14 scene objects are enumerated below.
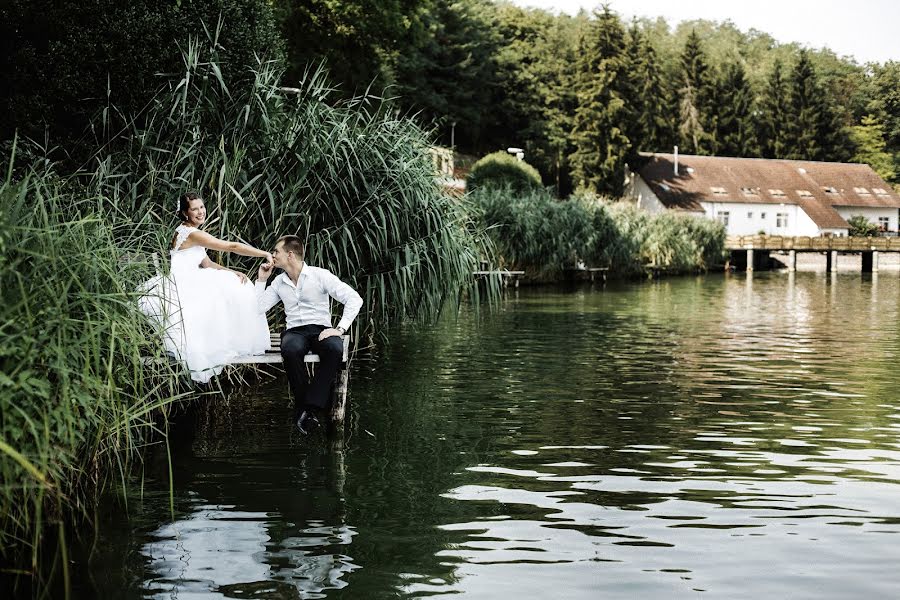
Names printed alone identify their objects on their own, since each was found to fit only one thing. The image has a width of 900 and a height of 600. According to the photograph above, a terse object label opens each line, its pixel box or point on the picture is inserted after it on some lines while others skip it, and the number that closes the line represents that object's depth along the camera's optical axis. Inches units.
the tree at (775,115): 3634.4
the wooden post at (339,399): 376.8
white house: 3137.3
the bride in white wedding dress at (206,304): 354.3
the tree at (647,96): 3063.5
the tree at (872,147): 3742.6
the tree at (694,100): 3673.7
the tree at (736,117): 3646.7
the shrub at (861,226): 3209.4
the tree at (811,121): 3617.1
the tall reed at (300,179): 443.8
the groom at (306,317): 362.9
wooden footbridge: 2561.5
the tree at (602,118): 2960.1
